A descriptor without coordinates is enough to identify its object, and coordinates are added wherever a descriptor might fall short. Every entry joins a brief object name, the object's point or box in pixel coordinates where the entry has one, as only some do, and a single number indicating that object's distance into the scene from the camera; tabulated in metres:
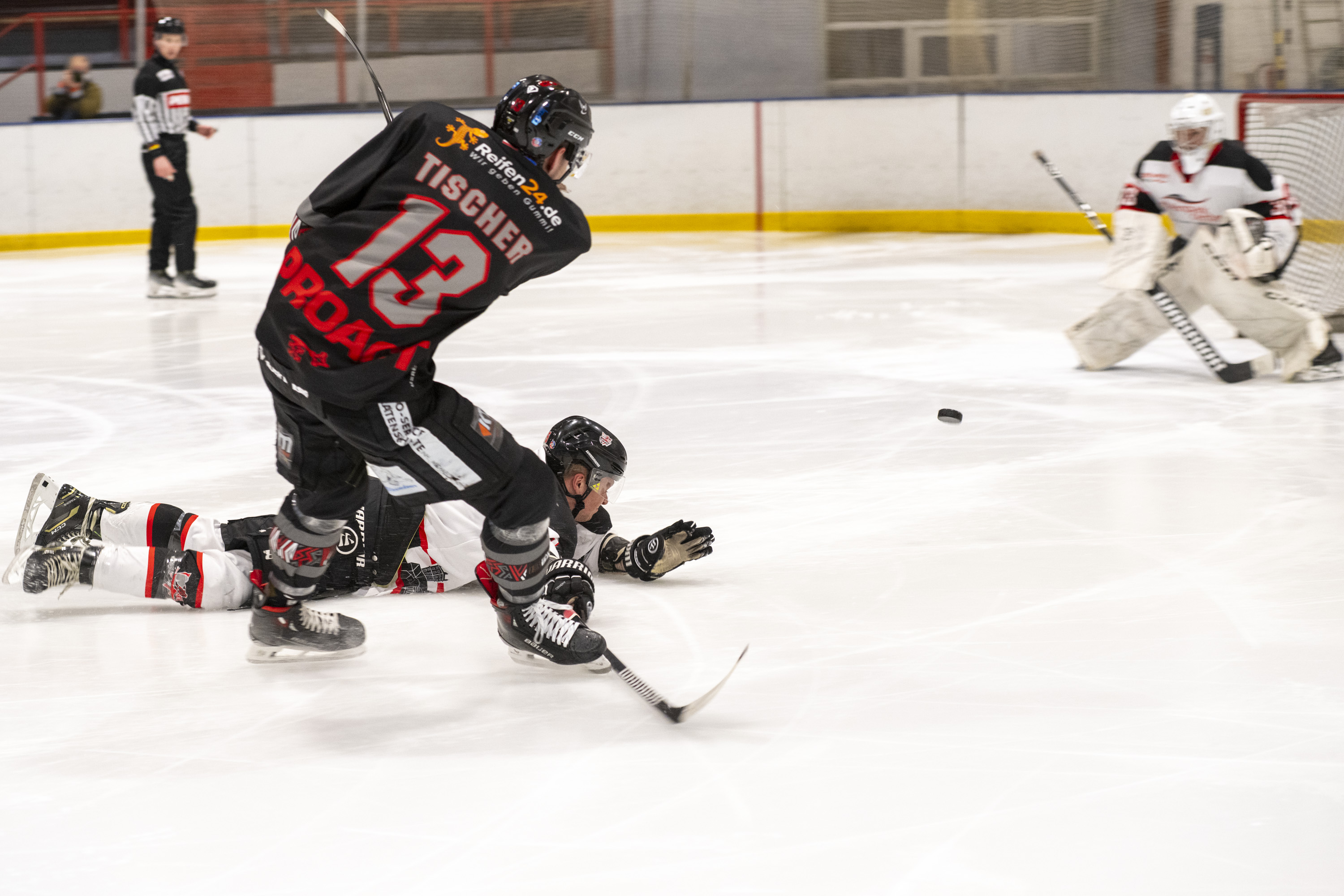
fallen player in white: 5.79
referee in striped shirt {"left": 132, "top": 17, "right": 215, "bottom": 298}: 16.45
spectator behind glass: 23.48
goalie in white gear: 10.94
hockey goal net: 13.98
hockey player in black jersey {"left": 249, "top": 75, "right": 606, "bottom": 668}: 4.47
